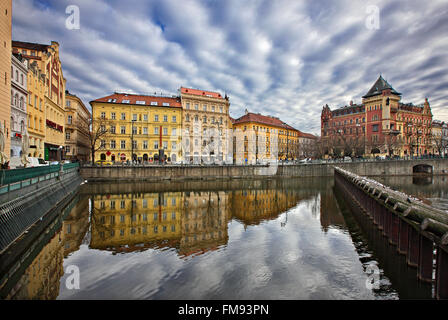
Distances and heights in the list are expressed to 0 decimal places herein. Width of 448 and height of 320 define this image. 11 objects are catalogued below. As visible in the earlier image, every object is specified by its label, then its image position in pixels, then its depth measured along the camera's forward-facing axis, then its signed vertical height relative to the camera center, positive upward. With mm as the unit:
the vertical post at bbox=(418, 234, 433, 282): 8750 -3548
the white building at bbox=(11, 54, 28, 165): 27728 +6980
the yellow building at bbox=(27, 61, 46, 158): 33188 +6943
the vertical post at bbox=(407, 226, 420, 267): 10109 -3671
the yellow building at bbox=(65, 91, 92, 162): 57844 +7617
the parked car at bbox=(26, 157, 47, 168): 25344 -337
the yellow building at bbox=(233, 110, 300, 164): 82375 +7602
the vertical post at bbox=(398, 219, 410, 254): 11442 -3685
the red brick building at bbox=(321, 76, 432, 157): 85000 +12413
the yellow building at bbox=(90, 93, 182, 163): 59781 +8414
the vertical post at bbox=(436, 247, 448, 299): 7336 -3454
